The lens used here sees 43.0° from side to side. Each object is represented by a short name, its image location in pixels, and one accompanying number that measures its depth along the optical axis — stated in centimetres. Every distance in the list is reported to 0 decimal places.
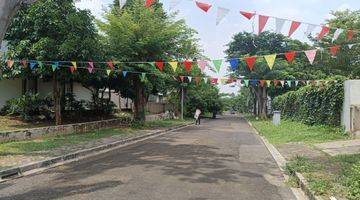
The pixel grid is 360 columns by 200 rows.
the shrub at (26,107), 2200
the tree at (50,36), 1956
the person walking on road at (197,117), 4126
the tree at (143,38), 2723
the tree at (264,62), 4741
